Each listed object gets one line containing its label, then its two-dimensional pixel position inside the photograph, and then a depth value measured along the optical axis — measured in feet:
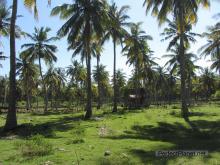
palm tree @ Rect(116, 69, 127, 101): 150.37
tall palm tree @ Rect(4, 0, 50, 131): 38.04
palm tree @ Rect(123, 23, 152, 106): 82.18
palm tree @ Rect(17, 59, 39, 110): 101.28
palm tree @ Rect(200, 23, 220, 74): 78.63
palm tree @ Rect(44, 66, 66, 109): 115.50
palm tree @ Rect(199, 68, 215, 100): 141.81
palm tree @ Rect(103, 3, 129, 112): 74.68
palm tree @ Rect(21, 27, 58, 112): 90.88
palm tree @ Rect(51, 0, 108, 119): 53.88
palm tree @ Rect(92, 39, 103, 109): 71.08
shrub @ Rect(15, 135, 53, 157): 22.44
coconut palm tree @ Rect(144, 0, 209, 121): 51.48
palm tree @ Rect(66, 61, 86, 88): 113.47
